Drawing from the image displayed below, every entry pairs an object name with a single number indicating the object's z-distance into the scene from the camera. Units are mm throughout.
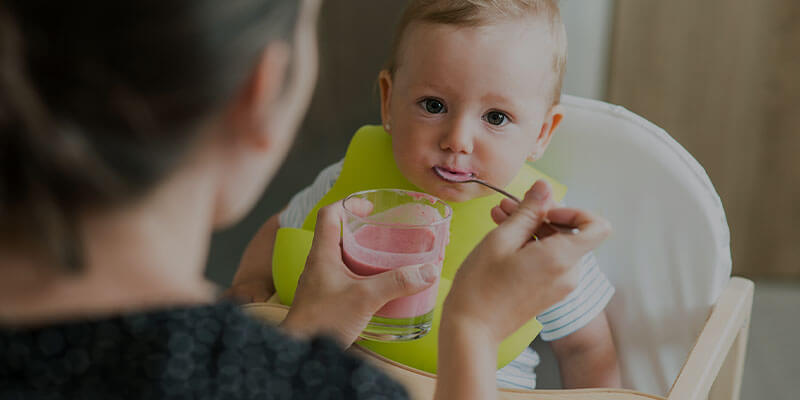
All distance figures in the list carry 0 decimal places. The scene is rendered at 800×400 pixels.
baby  1033
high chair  1119
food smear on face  1076
